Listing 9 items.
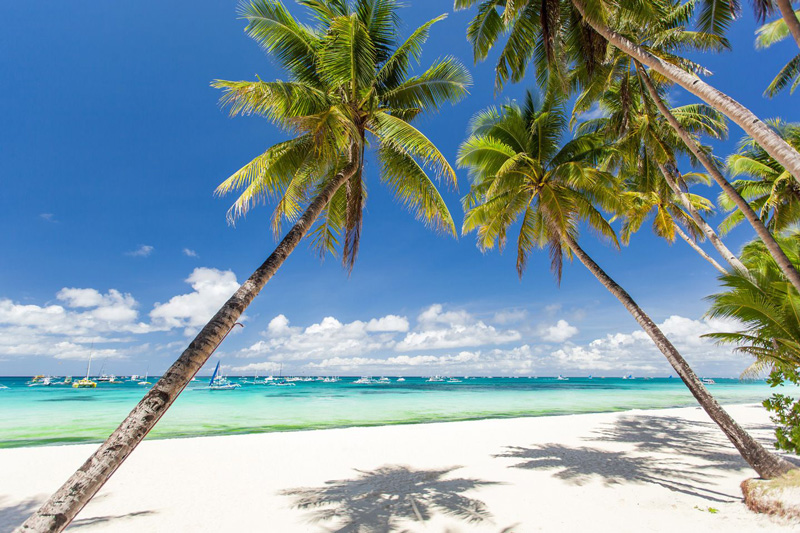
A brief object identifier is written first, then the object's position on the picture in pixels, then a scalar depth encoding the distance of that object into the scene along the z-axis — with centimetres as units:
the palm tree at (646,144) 954
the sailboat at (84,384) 5098
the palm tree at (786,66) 1048
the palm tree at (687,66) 578
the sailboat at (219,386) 5403
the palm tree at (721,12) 646
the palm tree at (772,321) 529
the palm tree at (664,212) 1192
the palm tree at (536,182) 889
